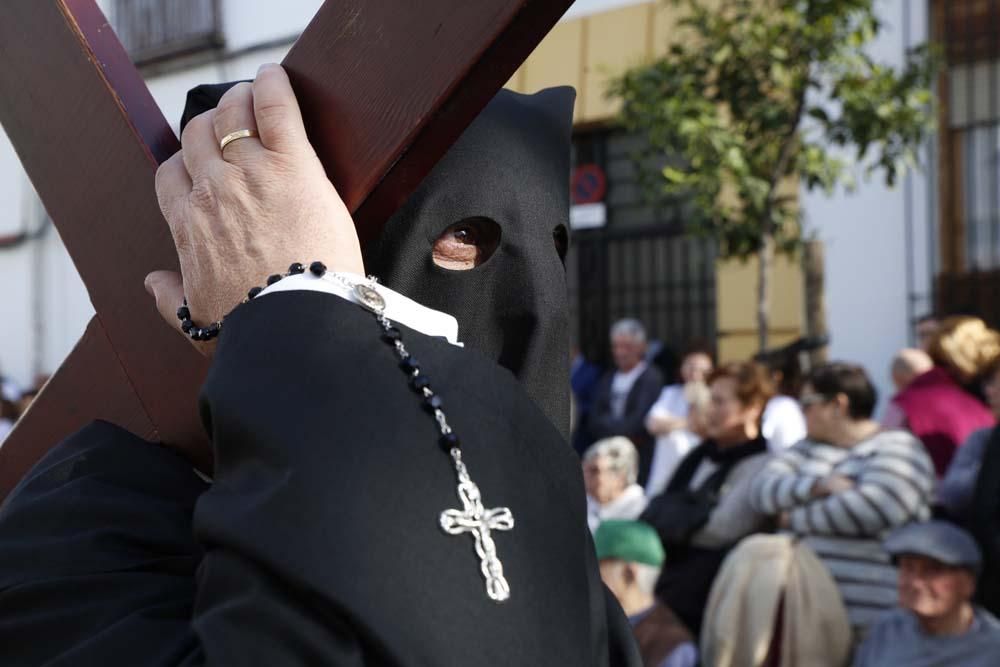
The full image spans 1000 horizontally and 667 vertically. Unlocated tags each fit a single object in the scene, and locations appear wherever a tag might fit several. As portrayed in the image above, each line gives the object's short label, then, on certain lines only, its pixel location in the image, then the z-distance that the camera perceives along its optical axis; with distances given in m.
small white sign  9.62
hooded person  0.79
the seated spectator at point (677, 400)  6.00
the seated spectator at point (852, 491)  4.07
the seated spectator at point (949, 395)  4.82
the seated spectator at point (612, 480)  4.91
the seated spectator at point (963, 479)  4.23
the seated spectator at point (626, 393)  6.71
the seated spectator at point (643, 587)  4.11
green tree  6.09
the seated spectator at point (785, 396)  5.35
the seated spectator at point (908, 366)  5.47
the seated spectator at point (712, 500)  4.45
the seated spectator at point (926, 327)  5.34
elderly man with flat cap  3.79
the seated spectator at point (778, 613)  4.02
